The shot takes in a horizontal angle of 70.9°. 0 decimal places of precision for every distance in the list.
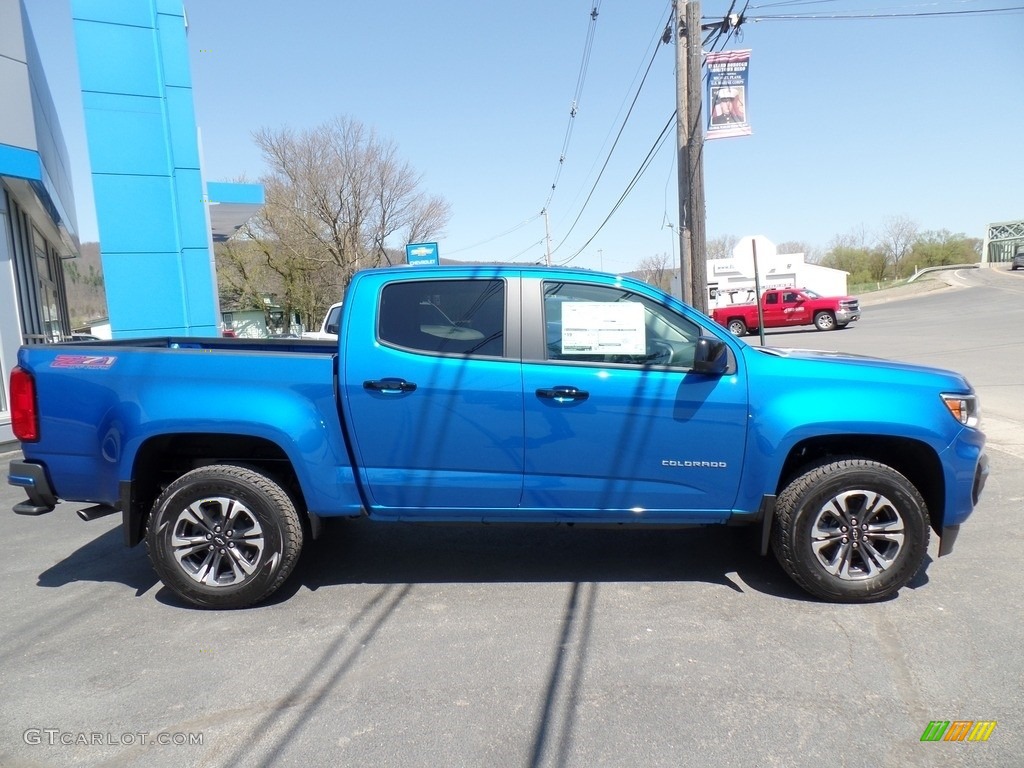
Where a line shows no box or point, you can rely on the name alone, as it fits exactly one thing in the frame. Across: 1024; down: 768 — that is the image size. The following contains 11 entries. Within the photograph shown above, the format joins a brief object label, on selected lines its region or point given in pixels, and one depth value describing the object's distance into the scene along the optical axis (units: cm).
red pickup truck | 2998
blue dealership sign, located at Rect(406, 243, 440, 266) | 1969
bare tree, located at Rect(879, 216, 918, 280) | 7806
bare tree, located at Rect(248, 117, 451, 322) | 3167
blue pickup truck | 403
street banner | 1135
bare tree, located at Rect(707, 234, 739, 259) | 7188
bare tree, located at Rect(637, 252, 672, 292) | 6250
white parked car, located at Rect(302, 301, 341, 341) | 979
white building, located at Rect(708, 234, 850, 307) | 3697
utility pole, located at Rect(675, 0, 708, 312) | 1198
